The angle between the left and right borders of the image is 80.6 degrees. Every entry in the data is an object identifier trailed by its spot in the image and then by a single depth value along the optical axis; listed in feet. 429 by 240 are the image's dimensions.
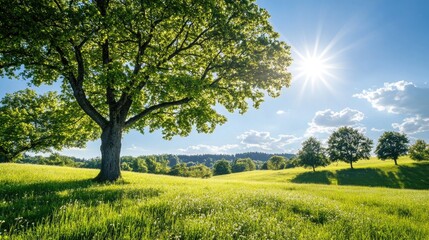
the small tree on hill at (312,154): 285.84
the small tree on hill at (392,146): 290.76
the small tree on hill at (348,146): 287.07
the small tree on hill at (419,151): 295.48
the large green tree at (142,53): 47.01
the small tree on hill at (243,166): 572.10
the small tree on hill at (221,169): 502.58
